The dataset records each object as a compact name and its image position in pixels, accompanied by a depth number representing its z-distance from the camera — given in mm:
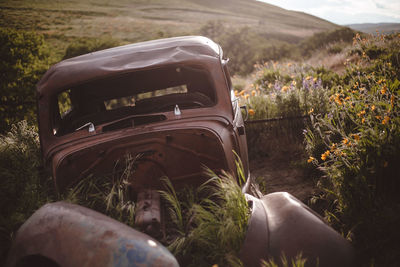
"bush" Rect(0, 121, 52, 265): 2082
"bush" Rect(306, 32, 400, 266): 1984
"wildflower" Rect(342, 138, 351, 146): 2391
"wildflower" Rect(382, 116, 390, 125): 2189
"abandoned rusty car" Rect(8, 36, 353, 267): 1495
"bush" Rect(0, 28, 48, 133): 8500
